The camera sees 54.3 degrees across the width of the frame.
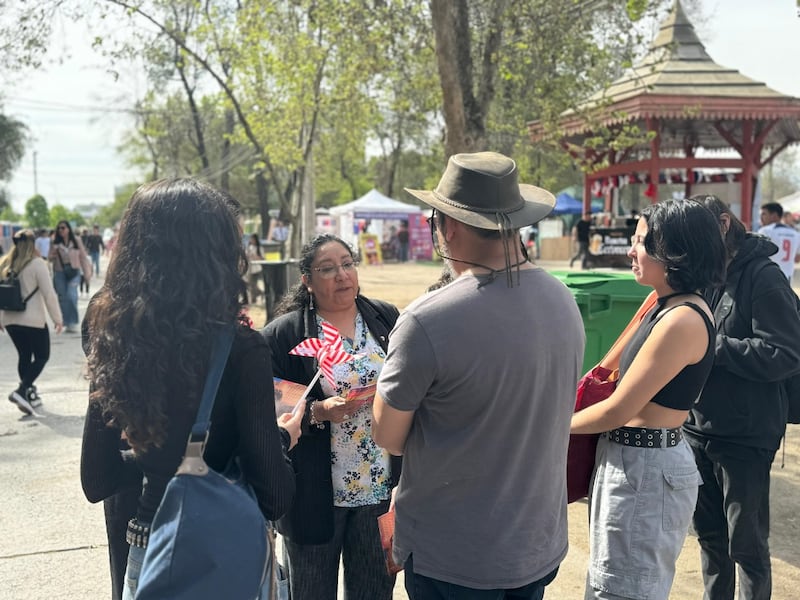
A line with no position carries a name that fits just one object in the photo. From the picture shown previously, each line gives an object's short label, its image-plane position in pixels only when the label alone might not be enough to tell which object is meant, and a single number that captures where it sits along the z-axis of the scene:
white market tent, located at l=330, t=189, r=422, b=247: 30.97
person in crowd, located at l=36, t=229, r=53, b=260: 17.54
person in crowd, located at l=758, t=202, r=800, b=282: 8.55
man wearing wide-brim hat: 1.93
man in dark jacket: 3.05
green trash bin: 5.22
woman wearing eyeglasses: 2.75
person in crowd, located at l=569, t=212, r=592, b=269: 22.19
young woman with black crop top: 2.49
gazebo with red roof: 17.16
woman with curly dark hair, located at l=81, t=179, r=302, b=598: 1.84
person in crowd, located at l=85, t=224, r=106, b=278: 27.11
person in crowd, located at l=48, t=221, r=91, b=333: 12.31
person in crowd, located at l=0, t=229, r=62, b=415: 7.28
